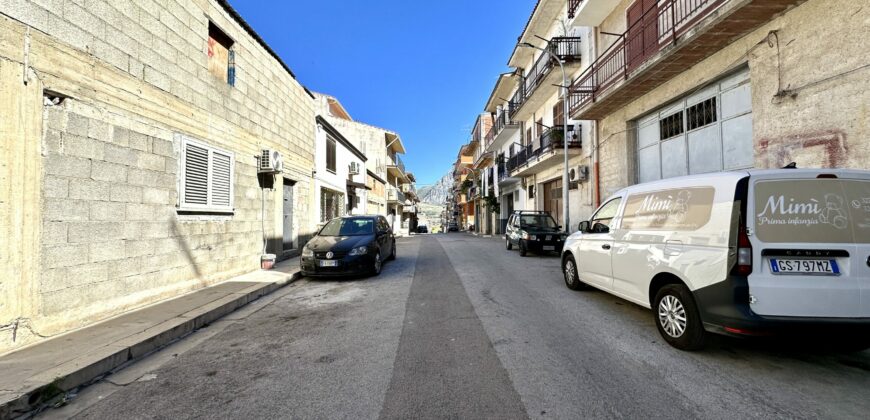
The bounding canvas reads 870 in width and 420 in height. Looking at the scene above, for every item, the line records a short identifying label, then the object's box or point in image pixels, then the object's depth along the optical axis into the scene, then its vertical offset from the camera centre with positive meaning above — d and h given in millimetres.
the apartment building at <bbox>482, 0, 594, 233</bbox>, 15086 +5766
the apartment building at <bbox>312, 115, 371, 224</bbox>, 15062 +2273
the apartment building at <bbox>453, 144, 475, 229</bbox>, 50366 +5548
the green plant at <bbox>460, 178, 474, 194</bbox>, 47862 +4906
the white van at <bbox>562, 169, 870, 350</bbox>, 2980 -344
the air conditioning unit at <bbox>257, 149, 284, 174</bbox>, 9031 +1509
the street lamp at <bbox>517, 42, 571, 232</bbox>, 13969 +3373
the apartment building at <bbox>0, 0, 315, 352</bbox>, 3814 +952
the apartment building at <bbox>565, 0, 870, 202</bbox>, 5715 +2929
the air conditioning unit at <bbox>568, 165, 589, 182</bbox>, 14258 +1831
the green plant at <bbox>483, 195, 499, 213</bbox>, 30375 +1490
